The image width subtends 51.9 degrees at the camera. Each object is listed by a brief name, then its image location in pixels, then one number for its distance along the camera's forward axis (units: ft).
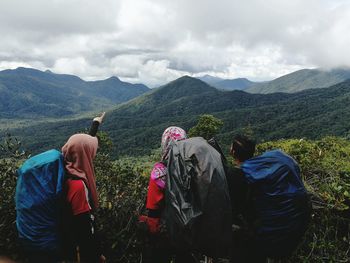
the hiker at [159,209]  10.43
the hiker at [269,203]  10.17
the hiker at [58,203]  9.95
